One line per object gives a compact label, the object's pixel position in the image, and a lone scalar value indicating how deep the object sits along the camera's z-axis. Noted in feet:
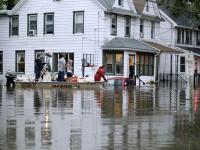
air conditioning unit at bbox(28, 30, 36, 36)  166.81
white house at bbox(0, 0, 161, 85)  155.22
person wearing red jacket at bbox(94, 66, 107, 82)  124.16
